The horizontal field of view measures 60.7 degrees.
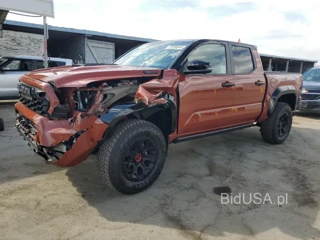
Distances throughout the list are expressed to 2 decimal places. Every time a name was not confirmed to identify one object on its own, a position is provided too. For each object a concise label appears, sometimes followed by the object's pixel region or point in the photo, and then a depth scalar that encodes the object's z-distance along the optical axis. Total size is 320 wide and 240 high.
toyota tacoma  2.72
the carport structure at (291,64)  28.62
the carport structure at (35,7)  7.47
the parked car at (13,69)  9.11
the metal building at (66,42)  13.97
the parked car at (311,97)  8.84
